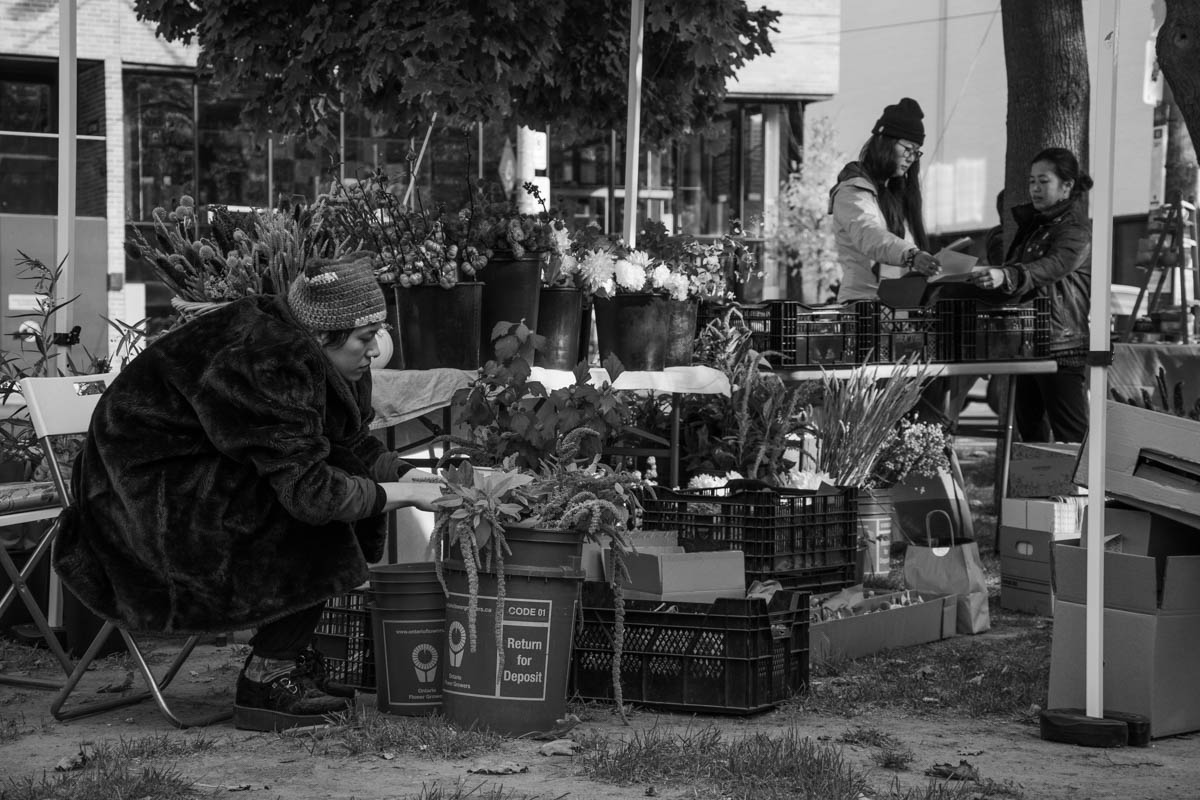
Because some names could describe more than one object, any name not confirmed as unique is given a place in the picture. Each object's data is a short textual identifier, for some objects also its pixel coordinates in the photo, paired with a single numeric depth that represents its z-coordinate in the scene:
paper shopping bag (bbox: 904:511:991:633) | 11.47
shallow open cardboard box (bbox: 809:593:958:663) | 10.14
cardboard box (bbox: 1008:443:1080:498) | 13.49
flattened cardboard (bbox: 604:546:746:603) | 9.18
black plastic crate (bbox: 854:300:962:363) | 14.11
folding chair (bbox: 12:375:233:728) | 8.53
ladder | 22.85
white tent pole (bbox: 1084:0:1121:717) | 7.99
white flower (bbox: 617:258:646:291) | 11.34
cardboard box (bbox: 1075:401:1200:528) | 8.34
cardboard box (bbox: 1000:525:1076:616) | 12.32
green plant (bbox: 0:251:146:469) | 11.36
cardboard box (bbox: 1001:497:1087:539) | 12.10
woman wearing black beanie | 13.86
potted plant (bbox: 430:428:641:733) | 7.93
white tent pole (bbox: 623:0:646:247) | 14.25
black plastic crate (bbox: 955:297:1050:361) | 14.40
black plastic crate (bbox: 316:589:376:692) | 9.25
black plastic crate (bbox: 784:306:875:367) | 13.74
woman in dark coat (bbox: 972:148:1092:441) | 14.14
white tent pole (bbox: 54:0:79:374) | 11.91
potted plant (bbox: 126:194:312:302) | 10.18
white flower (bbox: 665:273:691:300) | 11.52
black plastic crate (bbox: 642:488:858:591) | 10.54
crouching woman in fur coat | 7.68
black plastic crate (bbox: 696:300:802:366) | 13.46
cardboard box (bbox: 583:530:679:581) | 9.24
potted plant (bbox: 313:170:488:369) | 10.39
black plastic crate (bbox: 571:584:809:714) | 8.71
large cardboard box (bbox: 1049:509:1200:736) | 8.40
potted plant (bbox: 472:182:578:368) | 10.67
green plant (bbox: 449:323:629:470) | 9.47
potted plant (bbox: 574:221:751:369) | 11.37
